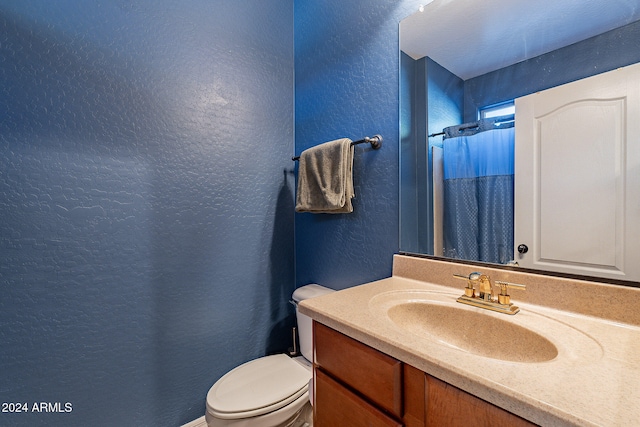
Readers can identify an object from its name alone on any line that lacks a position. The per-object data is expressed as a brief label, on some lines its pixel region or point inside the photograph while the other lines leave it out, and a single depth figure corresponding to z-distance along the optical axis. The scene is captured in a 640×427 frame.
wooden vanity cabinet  0.48
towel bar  1.25
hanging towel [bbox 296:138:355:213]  1.30
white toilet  1.01
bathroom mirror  0.74
